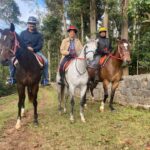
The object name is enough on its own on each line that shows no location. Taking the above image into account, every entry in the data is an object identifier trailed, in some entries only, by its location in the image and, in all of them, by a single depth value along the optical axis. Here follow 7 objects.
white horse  4.50
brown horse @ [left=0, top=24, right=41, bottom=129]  3.92
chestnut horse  5.32
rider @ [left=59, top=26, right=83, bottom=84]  4.91
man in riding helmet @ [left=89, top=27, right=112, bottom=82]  5.45
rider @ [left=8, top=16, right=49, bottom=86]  4.56
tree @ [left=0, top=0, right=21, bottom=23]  24.68
